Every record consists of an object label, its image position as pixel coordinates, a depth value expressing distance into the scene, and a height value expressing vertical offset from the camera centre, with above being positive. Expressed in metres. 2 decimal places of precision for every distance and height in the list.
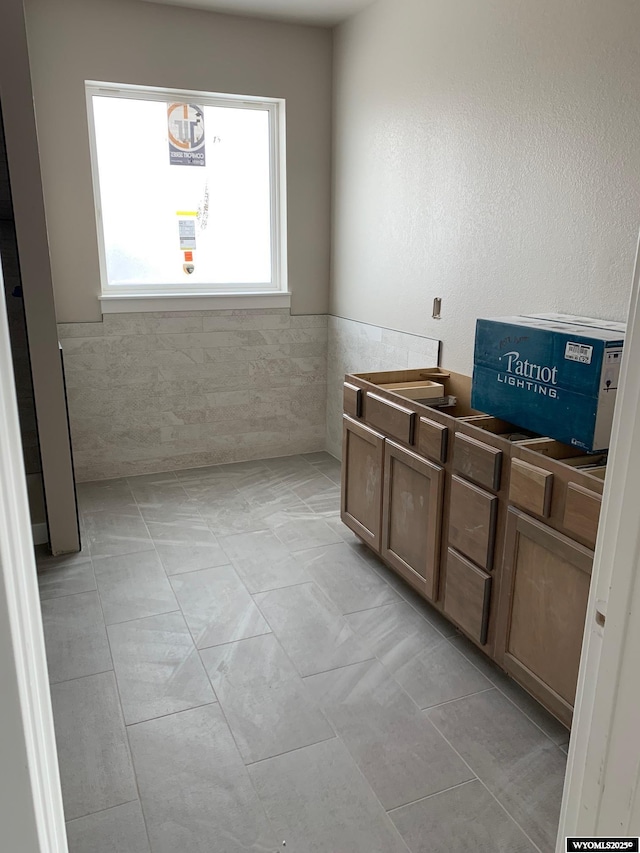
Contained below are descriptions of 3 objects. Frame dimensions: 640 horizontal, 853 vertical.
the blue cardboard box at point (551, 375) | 1.97 -0.41
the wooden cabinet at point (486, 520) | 1.94 -0.95
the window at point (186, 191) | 3.97 +0.32
